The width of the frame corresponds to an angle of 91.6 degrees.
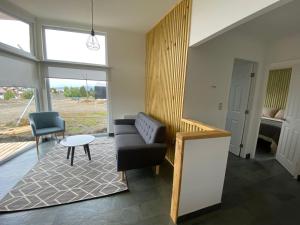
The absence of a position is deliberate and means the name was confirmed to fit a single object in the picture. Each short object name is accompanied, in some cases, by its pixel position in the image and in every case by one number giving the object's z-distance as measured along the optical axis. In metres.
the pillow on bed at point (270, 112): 4.84
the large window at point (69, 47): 3.78
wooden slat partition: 2.52
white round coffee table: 2.70
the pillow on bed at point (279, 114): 4.56
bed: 3.63
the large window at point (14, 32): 2.75
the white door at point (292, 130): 2.72
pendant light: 2.53
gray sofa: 2.16
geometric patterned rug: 1.90
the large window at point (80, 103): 4.01
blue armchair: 3.35
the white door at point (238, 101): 3.22
